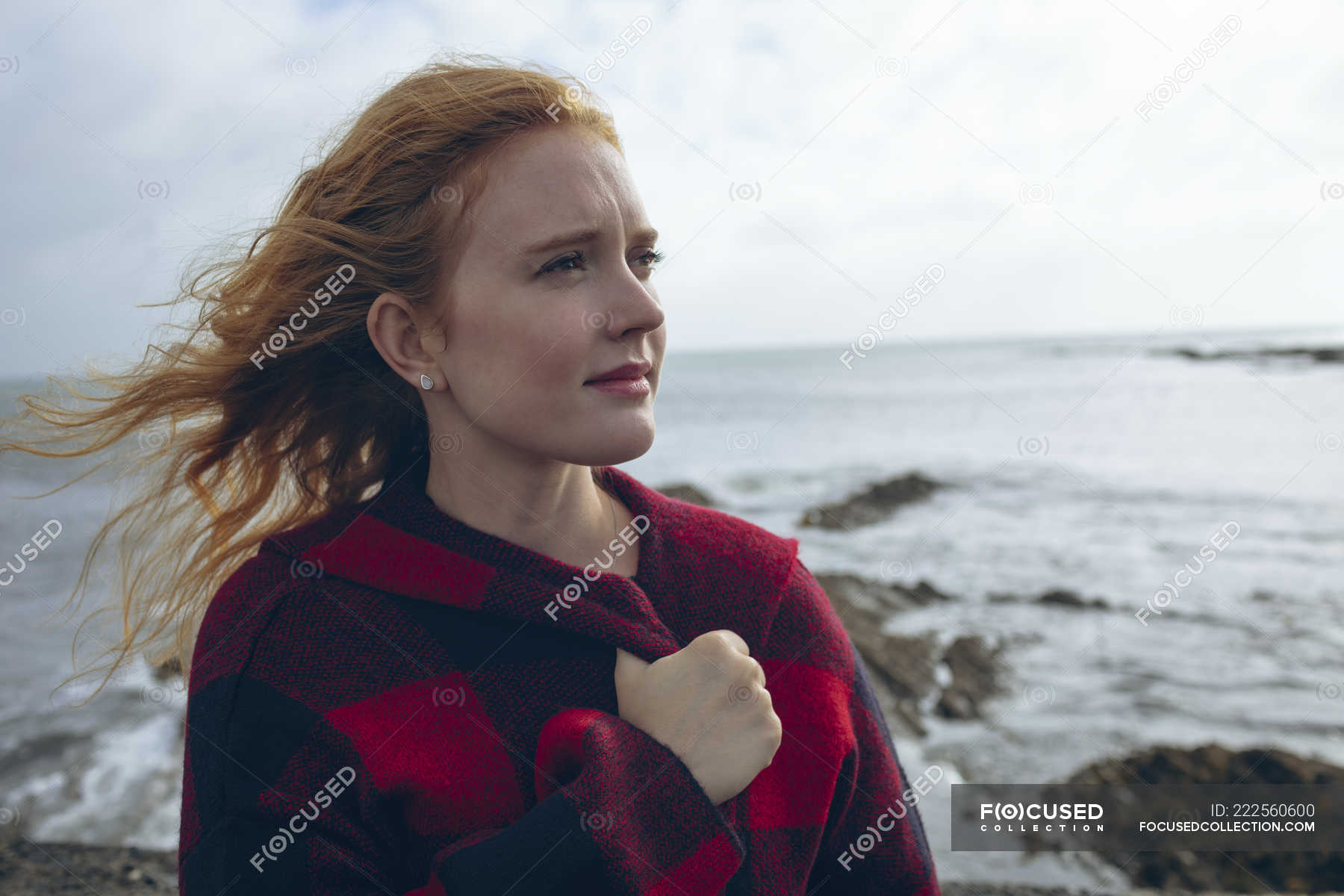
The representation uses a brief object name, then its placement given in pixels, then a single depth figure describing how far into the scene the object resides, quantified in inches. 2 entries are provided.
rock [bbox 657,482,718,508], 426.9
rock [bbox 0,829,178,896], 123.3
